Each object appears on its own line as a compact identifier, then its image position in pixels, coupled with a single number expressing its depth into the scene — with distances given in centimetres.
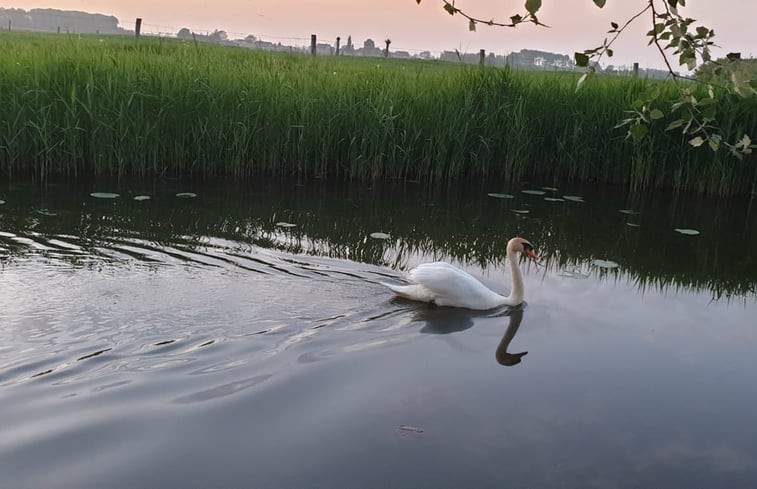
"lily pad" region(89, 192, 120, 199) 827
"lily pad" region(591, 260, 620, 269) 694
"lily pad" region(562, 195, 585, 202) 988
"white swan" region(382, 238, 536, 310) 548
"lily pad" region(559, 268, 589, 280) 654
